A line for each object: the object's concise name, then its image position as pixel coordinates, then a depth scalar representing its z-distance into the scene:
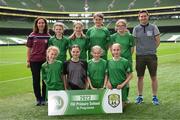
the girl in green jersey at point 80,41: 6.22
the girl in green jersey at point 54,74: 6.00
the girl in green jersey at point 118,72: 5.89
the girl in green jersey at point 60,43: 6.27
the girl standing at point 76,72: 5.93
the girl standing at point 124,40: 6.28
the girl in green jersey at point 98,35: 6.32
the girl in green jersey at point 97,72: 5.94
